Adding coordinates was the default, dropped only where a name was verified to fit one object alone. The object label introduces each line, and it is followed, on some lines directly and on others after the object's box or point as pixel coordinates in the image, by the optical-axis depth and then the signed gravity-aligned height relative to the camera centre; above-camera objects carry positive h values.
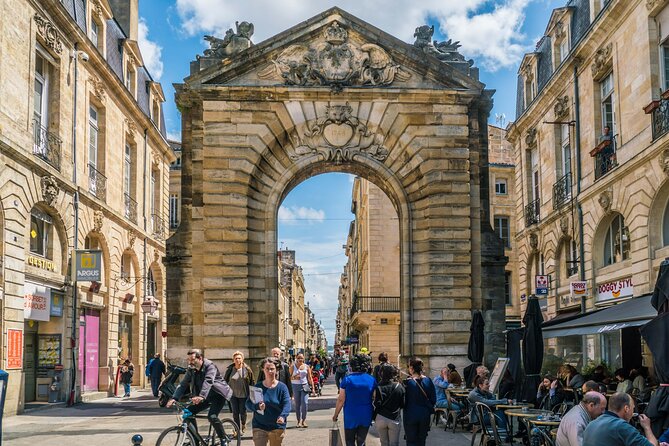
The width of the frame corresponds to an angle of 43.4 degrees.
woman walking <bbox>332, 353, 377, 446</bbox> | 9.49 -0.96
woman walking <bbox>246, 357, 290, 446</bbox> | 9.62 -1.05
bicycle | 10.58 -1.46
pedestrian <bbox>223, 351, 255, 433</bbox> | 12.96 -0.97
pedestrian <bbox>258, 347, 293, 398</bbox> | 13.57 -0.83
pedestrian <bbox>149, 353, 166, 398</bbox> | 23.16 -1.43
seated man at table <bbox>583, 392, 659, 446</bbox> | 6.46 -0.86
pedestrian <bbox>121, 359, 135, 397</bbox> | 25.86 -1.75
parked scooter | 12.37 -1.05
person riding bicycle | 11.02 -0.92
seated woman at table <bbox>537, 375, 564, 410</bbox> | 14.95 -1.36
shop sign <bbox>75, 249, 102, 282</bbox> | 22.58 +1.52
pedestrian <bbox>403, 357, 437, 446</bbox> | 9.52 -1.04
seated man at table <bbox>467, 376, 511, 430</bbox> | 12.11 -1.21
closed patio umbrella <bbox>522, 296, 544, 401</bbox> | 14.72 -0.59
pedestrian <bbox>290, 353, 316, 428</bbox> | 15.84 -1.36
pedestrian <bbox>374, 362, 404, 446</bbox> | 9.46 -0.96
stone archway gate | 20.84 +3.97
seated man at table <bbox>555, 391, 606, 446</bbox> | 7.45 -0.91
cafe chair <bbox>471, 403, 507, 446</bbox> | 10.79 -1.44
